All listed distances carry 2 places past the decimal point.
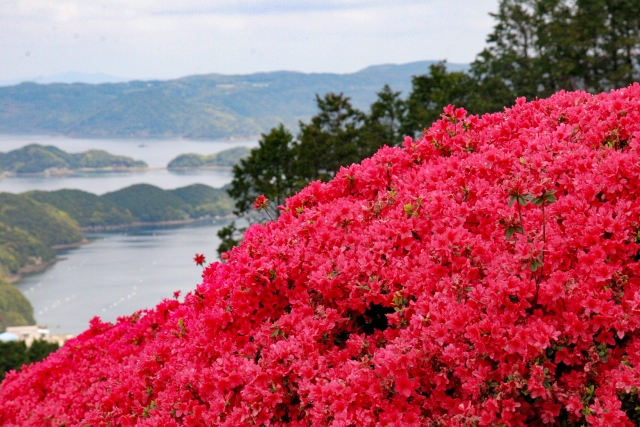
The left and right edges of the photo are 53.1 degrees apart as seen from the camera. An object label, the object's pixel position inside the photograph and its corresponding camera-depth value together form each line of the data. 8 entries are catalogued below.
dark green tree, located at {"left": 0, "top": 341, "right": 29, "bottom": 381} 30.70
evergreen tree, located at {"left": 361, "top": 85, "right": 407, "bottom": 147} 35.25
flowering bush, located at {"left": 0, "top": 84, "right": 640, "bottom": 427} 2.55
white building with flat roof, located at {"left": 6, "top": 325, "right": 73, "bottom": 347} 53.97
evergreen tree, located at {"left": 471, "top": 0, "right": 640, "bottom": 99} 29.06
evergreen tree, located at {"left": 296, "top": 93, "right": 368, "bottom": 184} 30.00
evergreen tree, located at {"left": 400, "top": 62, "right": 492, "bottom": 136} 33.09
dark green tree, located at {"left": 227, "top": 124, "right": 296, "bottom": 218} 29.40
